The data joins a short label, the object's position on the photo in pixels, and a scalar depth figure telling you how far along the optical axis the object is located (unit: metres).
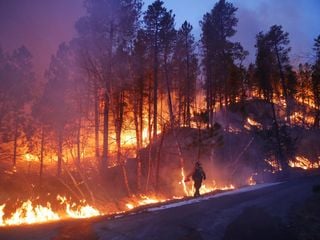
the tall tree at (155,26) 35.00
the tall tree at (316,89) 59.99
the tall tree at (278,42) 47.75
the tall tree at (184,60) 45.00
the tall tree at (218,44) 40.91
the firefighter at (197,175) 21.58
